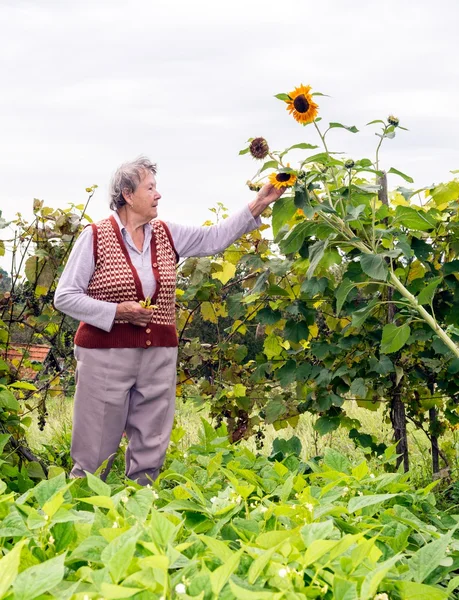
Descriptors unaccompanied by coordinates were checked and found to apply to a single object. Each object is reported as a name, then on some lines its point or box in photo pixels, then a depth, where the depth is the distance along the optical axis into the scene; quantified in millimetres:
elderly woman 3670
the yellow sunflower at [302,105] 2957
